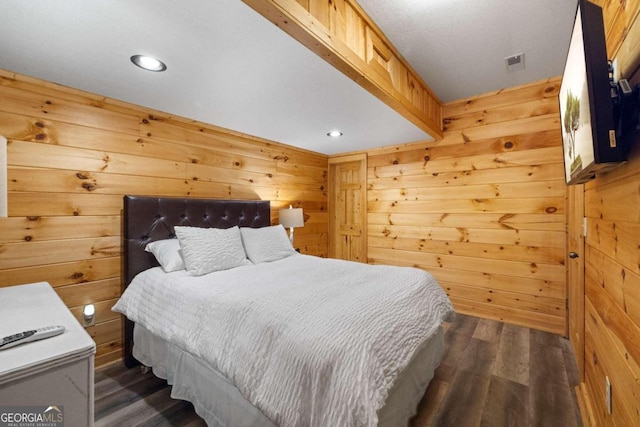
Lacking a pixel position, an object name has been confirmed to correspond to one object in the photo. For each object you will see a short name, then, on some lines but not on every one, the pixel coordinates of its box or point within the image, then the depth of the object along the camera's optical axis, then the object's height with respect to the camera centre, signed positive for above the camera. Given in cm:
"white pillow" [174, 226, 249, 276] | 213 -28
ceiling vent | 223 +130
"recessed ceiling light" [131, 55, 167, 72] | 165 +97
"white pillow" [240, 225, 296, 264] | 262 -29
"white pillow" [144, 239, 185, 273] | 214 -30
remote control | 94 -43
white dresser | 85 -52
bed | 110 -59
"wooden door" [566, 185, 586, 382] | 192 -46
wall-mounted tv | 86 +40
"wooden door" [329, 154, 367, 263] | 411 +13
